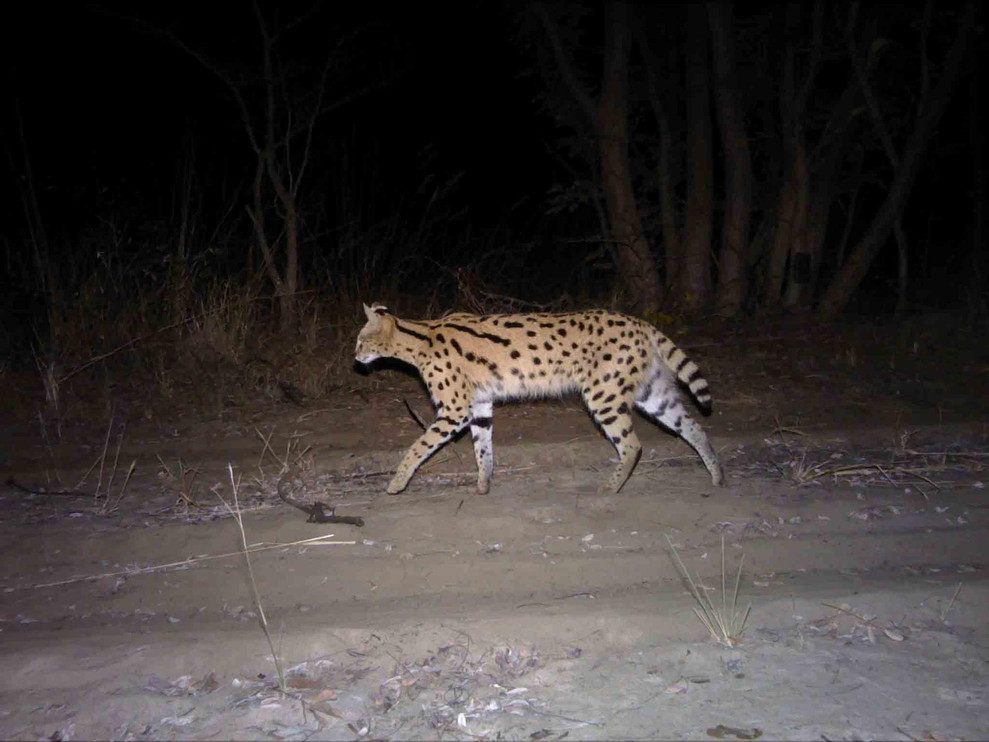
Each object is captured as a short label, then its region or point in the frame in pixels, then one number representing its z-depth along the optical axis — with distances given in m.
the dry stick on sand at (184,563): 6.18
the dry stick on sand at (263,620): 4.70
